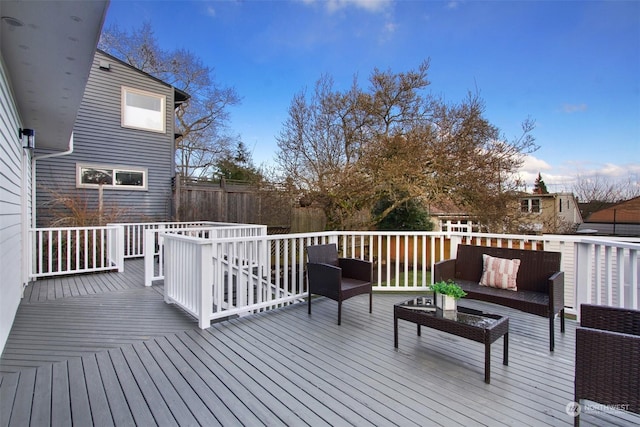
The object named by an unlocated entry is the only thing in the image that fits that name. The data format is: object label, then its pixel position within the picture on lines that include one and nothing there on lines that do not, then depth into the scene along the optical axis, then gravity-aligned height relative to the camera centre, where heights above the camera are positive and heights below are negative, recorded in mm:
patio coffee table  2301 -888
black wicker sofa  2965 -765
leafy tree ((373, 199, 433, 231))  9812 -283
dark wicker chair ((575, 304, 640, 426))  1588 -829
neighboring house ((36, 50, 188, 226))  8109 +1556
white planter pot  2643 -785
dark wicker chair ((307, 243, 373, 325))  3512 -784
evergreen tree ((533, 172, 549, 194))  20098 +1770
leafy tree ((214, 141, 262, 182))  16597 +2493
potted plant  2607 -703
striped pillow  3471 -707
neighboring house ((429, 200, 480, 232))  8398 -125
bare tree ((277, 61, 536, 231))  7796 +1561
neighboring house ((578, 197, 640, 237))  16984 -515
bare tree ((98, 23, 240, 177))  14102 +6006
